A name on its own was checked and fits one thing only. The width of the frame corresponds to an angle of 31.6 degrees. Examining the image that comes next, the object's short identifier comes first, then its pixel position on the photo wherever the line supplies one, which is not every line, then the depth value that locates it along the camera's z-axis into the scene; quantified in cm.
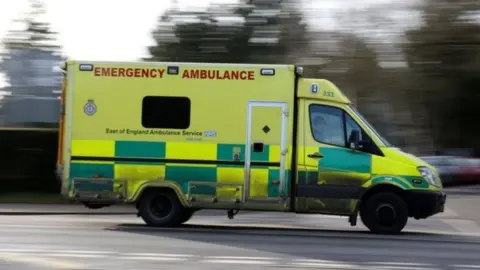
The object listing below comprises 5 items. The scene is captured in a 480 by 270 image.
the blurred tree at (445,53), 4159
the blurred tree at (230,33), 4516
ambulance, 1421
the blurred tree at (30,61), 3572
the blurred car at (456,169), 3531
